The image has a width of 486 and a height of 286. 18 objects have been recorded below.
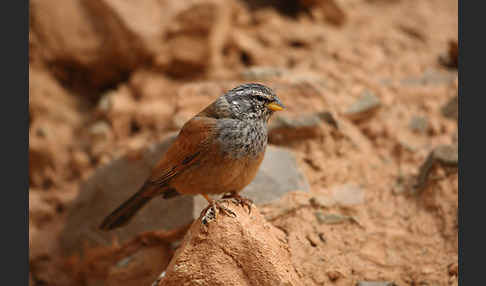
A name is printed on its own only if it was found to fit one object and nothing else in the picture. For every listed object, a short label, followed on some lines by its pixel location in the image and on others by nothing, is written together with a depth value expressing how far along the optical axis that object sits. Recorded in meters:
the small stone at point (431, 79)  13.99
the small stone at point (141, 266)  10.58
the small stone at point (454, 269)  8.50
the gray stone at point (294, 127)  11.59
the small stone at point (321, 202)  9.97
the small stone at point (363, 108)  12.60
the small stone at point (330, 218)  9.73
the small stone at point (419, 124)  12.57
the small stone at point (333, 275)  8.45
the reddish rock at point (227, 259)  7.16
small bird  8.19
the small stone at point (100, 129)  14.49
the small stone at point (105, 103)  14.80
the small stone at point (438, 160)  10.23
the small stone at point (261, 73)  13.65
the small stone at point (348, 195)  10.51
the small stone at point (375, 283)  8.34
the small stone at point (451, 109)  12.71
